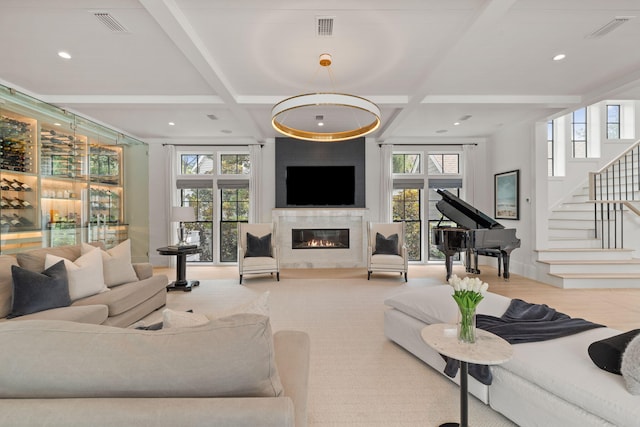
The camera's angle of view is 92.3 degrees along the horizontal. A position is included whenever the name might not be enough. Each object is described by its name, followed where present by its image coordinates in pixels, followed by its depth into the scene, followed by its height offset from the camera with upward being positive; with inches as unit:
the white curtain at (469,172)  285.1 +37.9
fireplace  279.4 -23.3
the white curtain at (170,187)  279.7 +23.3
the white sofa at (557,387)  56.4 -35.1
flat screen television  279.7 +25.2
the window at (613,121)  277.9 +82.7
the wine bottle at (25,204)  171.4 +4.8
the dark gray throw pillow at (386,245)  236.5 -25.1
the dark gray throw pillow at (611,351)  60.2 -27.8
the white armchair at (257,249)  217.2 -27.4
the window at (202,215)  292.7 -2.4
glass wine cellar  165.2 +22.1
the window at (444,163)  295.9 +47.9
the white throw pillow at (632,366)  54.9 -28.0
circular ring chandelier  127.6 +66.9
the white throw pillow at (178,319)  48.3 -17.2
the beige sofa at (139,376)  33.4 -19.2
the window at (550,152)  280.7 +55.6
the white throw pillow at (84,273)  112.5 -23.3
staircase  199.2 -18.9
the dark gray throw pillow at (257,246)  229.0 -25.1
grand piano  208.5 -15.7
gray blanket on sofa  76.5 -30.4
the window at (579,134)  281.4 +72.4
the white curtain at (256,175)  281.3 +34.0
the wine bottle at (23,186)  169.2 +15.0
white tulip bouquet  65.8 -18.9
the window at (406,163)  297.4 +48.2
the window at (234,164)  295.3 +46.7
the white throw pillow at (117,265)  132.0 -23.4
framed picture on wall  245.0 +15.1
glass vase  66.5 -24.7
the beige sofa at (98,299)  96.2 -31.8
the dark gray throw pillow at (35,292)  96.2 -25.6
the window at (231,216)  292.2 -3.3
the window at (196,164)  295.4 +46.8
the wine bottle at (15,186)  166.6 +14.6
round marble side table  61.8 -28.8
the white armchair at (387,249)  222.8 -27.5
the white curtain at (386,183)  282.4 +27.3
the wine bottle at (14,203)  165.6 +5.1
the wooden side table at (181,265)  197.9 -34.8
